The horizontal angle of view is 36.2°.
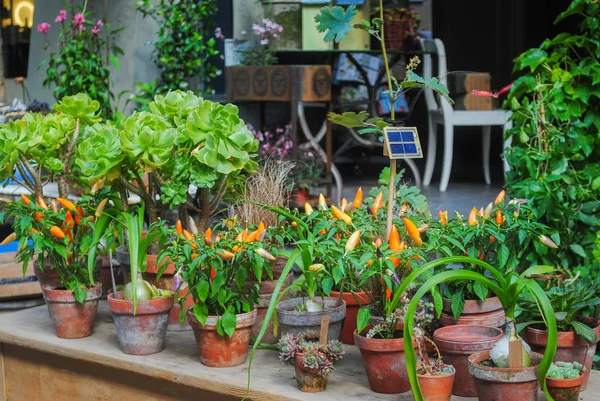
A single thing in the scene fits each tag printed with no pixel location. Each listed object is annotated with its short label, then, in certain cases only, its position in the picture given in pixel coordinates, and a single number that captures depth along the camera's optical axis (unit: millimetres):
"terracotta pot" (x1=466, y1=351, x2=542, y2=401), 2182
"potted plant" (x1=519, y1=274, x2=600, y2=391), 2422
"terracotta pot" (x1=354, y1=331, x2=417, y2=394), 2391
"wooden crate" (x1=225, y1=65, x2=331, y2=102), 5828
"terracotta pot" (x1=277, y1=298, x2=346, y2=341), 2629
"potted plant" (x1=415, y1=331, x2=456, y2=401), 2264
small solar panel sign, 2594
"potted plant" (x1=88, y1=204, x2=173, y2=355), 2779
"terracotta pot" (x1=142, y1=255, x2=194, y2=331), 3014
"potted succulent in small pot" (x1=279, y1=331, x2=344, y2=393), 2416
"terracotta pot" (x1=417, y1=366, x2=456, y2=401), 2262
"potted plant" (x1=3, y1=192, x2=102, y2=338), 3014
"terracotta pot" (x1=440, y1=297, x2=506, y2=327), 2568
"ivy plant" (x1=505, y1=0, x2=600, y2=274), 3703
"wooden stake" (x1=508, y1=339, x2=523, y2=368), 2215
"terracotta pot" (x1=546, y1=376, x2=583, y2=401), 2250
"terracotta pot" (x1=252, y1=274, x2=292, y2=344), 2900
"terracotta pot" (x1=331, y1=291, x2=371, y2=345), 2854
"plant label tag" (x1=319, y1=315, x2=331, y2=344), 2492
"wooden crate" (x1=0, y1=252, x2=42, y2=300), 4074
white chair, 7125
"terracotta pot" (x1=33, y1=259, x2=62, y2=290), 3227
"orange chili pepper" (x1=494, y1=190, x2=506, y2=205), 2859
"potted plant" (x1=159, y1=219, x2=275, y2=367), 2615
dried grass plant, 3383
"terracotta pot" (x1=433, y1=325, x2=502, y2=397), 2383
